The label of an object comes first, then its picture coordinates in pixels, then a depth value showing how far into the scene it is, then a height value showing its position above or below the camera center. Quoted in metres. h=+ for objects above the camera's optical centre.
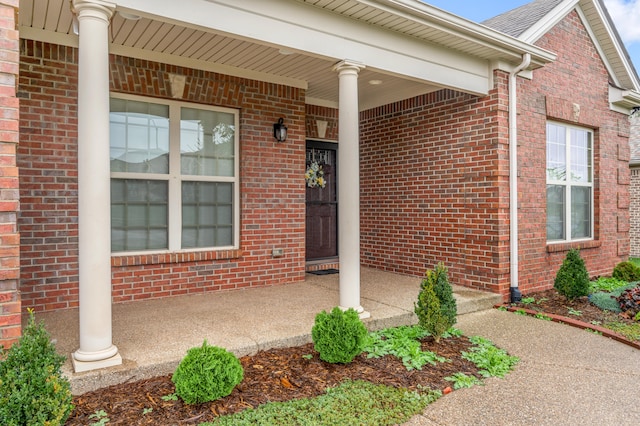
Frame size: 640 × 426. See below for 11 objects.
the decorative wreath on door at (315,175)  6.84 +0.57
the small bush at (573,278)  5.10 -0.86
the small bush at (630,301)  4.80 -1.11
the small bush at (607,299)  5.03 -1.15
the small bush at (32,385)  2.03 -0.85
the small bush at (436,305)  3.66 -0.85
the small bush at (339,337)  3.16 -0.96
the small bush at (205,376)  2.52 -1.00
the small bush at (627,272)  6.45 -1.01
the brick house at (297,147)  3.20 +0.77
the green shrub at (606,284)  6.04 -1.15
